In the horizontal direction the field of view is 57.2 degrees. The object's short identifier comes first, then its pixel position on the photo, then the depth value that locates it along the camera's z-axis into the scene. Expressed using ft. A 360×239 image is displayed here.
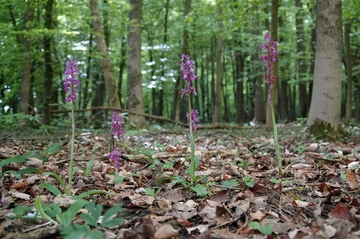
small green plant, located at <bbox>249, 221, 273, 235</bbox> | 5.65
